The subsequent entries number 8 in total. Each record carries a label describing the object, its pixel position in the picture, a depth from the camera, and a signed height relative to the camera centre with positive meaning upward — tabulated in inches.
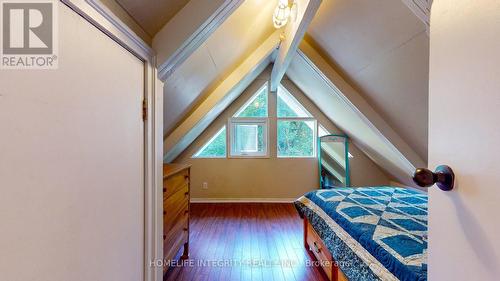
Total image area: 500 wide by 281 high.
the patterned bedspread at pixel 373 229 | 40.8 -22.1
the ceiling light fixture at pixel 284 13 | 75.5 +47.1
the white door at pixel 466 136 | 14.8 +0.3
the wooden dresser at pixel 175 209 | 59.1 -21.8
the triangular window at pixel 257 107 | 162.1 +25.5
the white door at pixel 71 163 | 19.1 -2.5
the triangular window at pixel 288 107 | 162.7 +25.9
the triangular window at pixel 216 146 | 161.6 -4.4
